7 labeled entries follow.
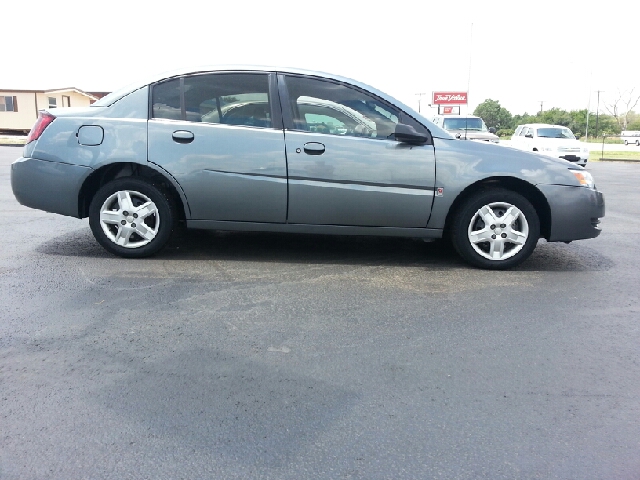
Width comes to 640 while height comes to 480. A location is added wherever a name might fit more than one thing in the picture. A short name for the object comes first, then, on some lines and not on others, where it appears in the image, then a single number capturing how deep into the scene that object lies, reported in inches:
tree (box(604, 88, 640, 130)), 3341.5
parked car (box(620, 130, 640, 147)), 2243.6
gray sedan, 195.9
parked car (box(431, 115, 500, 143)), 762.1
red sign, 1622.8
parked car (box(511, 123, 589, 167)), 808.9
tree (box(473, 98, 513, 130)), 3540.8
